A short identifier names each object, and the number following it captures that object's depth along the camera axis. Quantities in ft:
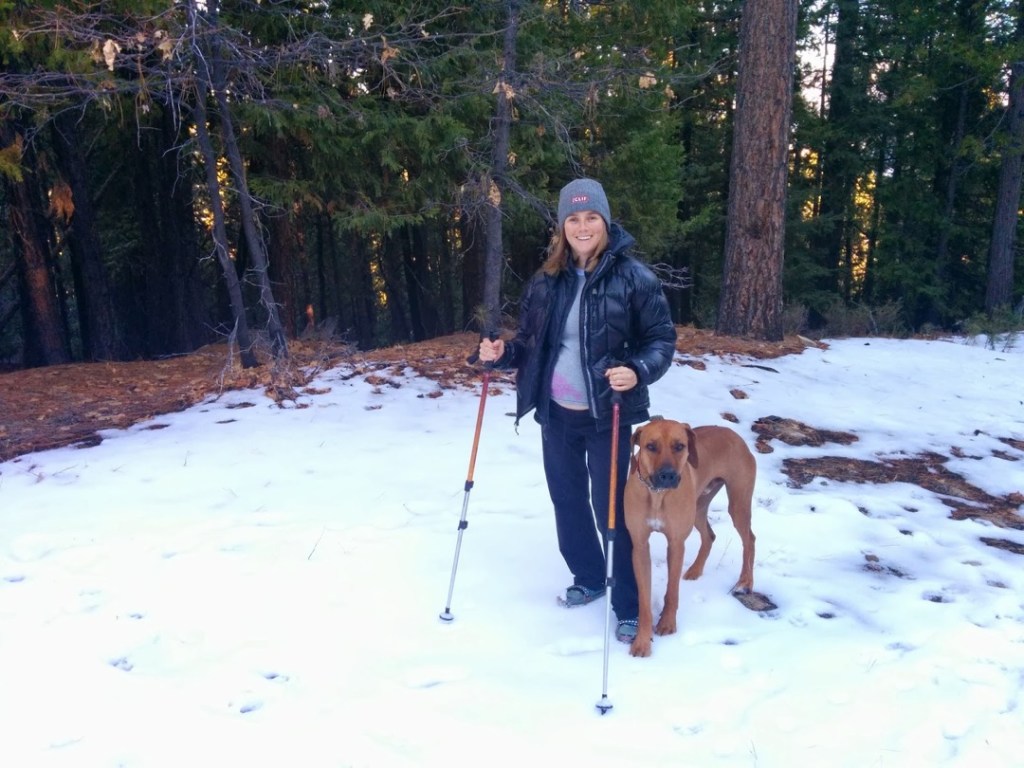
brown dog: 11.53
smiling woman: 11.63
